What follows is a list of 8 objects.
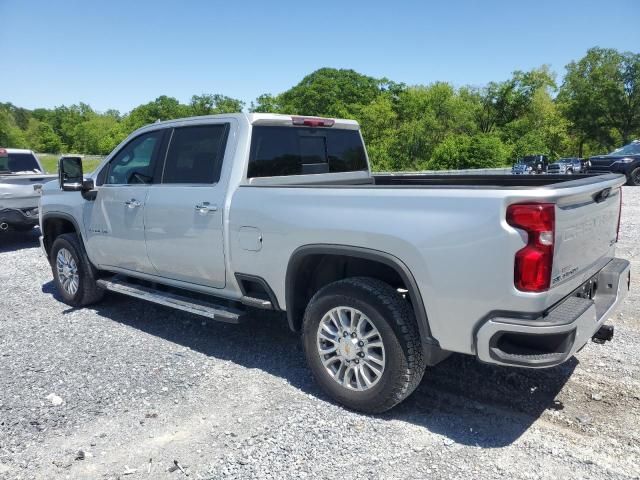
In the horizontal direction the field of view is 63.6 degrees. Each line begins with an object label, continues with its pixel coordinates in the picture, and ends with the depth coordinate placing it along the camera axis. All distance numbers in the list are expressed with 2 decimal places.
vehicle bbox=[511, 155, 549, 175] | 23.02
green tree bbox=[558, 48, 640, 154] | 46.25
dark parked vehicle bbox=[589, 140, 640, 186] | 18.59
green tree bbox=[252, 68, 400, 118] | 66.56
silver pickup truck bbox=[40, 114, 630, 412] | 2.74
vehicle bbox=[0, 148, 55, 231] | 9.29
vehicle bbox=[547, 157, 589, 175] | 23.58
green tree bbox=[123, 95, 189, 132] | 81.31
